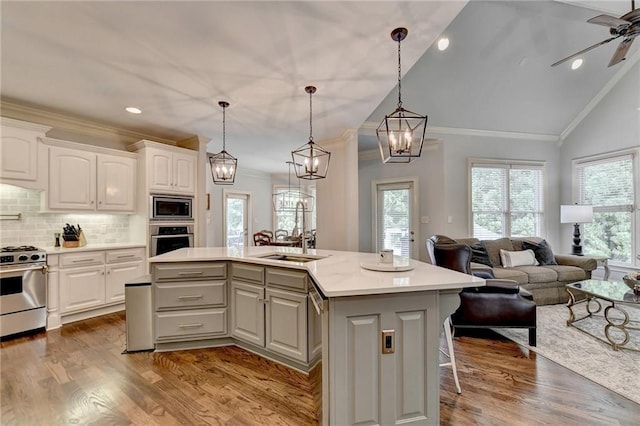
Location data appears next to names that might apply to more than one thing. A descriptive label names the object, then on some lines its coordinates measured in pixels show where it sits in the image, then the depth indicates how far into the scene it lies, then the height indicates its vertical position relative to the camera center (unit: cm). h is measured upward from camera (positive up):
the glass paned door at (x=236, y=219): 725 -10
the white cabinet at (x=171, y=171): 402 +66
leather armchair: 274 -88
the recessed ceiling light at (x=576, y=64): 445 +235
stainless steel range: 292 -78
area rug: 213 -126
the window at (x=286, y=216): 845 -4
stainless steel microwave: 403 +11
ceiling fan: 239 +163
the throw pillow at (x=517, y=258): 430 -69
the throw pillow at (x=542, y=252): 445 -62
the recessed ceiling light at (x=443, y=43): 375 +228
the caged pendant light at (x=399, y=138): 199 +54
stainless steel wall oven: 403 -32
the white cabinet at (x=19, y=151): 302 +71
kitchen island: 148 -69
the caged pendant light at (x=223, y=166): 313 +54
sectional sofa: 392 -80
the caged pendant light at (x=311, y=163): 275 +51
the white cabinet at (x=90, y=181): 342 +46
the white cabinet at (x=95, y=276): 333 -75
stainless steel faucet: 280 -25
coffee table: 264 -85
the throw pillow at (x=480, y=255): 421 -62
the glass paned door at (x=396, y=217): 565 -6
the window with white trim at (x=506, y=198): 546 +29
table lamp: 482 -6
